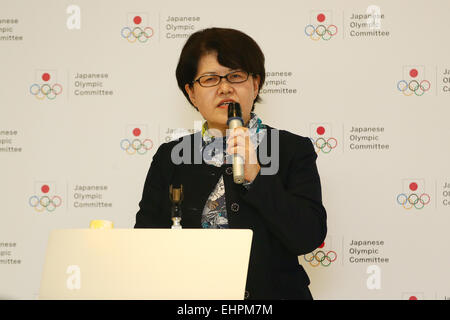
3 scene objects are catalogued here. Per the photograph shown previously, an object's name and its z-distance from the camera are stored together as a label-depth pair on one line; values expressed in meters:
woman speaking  4.60
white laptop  4.04
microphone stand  4.48
